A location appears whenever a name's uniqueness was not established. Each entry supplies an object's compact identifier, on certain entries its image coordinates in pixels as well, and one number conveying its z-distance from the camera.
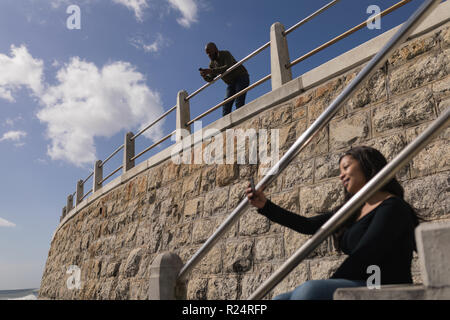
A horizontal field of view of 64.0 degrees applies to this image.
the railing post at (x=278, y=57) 4.51
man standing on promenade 5.64
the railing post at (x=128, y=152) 8.16
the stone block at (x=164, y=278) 2.20
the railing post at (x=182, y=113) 6.37
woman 1.46
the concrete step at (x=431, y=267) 1.13
